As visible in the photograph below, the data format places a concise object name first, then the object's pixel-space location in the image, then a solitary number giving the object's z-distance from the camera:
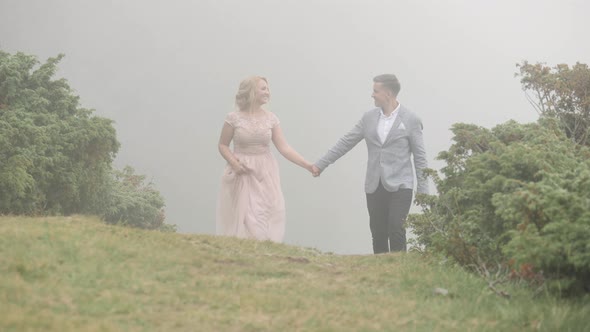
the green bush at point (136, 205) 24.45
